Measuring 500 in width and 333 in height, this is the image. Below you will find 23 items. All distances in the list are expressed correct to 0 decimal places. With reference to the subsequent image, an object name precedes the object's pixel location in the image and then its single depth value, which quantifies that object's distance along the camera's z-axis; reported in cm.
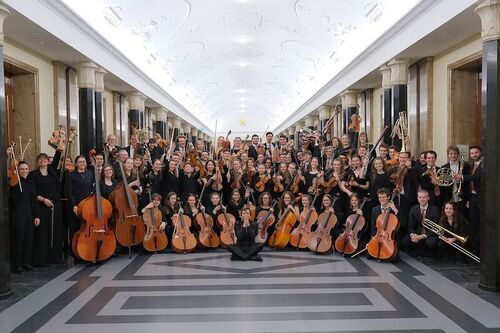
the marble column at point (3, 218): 479
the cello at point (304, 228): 694
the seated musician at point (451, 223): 616
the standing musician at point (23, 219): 575
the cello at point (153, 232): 678
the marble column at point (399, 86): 902
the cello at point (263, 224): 713
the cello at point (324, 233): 674
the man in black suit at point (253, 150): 1008
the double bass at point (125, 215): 621
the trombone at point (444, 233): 583
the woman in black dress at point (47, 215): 618
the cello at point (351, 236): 654
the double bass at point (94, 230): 587
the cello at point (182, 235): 682
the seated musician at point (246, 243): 645
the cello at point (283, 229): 712
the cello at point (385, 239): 617
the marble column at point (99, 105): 945
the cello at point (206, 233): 700
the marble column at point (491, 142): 487
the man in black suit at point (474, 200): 599
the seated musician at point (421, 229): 634
